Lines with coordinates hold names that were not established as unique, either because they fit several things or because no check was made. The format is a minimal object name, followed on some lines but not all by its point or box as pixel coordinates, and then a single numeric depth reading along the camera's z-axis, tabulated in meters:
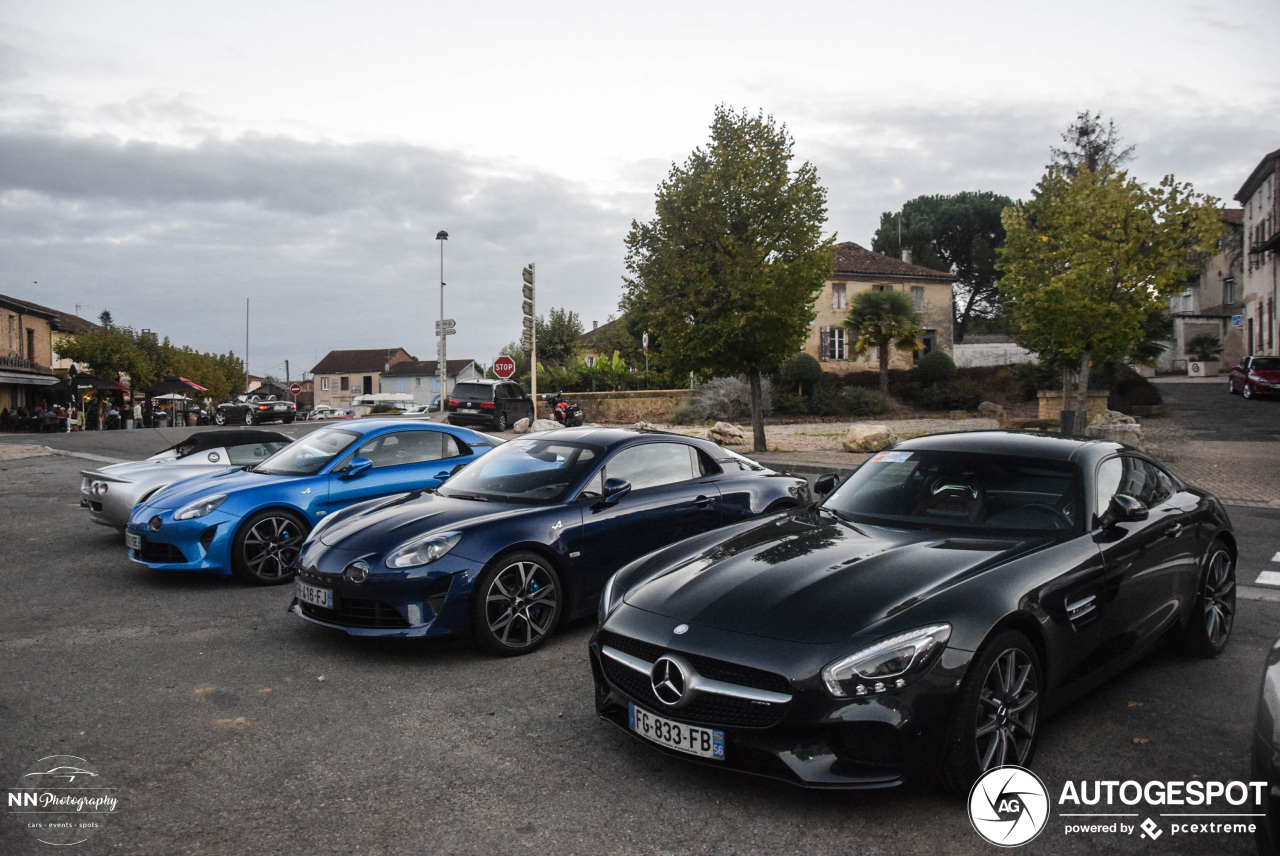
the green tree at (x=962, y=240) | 69.75
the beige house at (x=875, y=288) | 50.62
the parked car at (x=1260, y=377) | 31.00
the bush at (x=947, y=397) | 35.94
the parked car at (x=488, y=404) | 30.45
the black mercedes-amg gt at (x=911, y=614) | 3.18
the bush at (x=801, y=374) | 37.09
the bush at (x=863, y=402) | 34.69
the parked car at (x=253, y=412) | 44.22
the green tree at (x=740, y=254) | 20.97
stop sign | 22.59
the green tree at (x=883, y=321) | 35.22
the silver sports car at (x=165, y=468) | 9.10
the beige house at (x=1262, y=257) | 41.22
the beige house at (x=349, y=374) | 101.19
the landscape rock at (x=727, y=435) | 24.04
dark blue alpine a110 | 5.18
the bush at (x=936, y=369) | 38.34
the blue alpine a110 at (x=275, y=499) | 7.30
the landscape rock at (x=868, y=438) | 21.39
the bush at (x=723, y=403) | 34.38
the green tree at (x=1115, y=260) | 18.41
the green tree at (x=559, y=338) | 59.12
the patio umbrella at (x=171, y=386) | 45.87
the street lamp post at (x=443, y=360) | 41.02
